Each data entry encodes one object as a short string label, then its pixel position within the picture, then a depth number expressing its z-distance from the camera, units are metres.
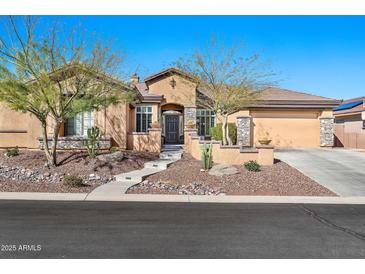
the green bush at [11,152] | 15.59
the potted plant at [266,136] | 23.16
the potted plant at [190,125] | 19.78
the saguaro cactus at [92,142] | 15.16
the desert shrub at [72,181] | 10.81
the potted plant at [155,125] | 18.80
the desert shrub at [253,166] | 13.37
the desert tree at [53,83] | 12.20
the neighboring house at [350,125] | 22.92
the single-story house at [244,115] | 21.56
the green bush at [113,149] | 16.83
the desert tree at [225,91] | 17.52
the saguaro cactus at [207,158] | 13.47
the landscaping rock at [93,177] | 12.35
